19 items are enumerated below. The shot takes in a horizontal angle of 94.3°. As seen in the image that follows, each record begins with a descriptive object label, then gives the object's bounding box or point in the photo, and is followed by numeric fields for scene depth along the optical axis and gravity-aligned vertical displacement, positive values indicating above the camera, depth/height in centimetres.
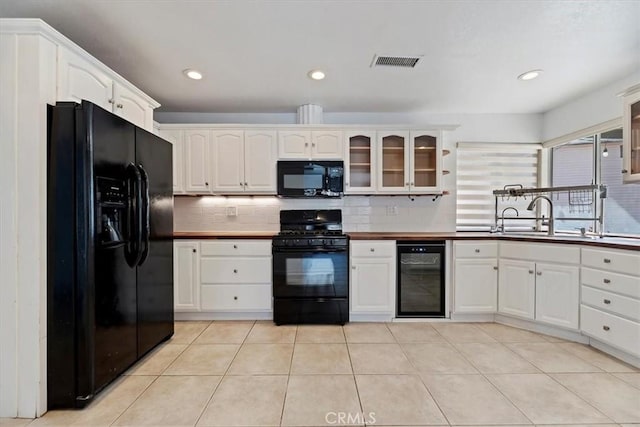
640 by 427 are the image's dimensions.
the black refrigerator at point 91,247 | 162 -21
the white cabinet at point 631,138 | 232 +59
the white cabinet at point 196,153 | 326 +64
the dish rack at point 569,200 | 280 +13
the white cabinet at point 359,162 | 330 +55
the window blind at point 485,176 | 365 +44
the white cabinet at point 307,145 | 326 +73
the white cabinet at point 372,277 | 296 -66
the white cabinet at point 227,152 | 326 +65
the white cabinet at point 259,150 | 326 +67
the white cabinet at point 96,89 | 170 +81
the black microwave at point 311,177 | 325 +37
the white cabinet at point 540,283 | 250 -64
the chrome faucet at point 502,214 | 327 -2
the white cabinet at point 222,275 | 300 -65
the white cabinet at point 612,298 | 209 -64
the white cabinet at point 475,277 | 295 -65
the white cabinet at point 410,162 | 330 +56
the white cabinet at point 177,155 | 325 +61
